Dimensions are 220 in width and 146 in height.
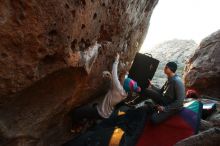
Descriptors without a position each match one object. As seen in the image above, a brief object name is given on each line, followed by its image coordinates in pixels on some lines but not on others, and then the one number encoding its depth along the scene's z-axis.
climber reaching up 2.96
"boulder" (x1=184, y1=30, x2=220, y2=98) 6.06
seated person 3.31
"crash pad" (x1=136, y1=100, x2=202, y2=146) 3.35
